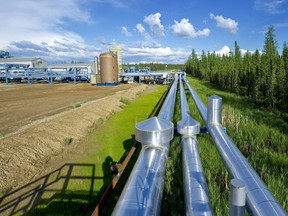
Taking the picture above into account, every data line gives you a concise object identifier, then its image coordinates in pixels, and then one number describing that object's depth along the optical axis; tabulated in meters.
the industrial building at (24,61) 47.50
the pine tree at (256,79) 19.95
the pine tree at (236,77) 26.50
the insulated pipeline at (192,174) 2.24
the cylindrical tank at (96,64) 35.84
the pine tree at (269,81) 16.95
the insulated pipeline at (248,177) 1.74
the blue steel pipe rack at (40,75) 36.33
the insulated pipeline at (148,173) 1.95
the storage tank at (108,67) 30.88
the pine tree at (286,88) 15.39
